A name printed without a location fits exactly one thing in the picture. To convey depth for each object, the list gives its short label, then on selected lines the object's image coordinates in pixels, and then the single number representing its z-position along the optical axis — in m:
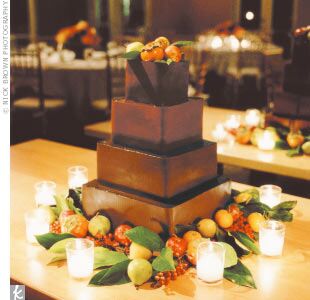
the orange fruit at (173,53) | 1.54
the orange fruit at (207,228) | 1.56
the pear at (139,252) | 1.44
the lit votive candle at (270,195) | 1.87
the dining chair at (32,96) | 4.90
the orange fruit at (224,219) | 1.64
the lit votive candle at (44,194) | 1.88
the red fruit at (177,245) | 1.44
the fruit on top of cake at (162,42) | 1.56
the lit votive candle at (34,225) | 1.60
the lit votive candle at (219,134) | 2.79
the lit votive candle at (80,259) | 1.39
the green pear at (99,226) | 1.58
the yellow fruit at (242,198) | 1.77
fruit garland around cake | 1.38
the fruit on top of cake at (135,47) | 1.57
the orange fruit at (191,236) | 1.49
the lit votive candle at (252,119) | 2.99
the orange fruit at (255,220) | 1.65
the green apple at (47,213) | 1.66
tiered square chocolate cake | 1.53
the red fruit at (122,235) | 1.53
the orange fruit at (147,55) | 1.53
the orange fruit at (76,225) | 1.58
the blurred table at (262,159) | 2.33
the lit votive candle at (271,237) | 1.51
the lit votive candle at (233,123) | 2.88
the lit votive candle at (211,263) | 1.36
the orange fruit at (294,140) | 2.58
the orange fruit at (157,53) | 1.53
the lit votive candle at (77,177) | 2.03
